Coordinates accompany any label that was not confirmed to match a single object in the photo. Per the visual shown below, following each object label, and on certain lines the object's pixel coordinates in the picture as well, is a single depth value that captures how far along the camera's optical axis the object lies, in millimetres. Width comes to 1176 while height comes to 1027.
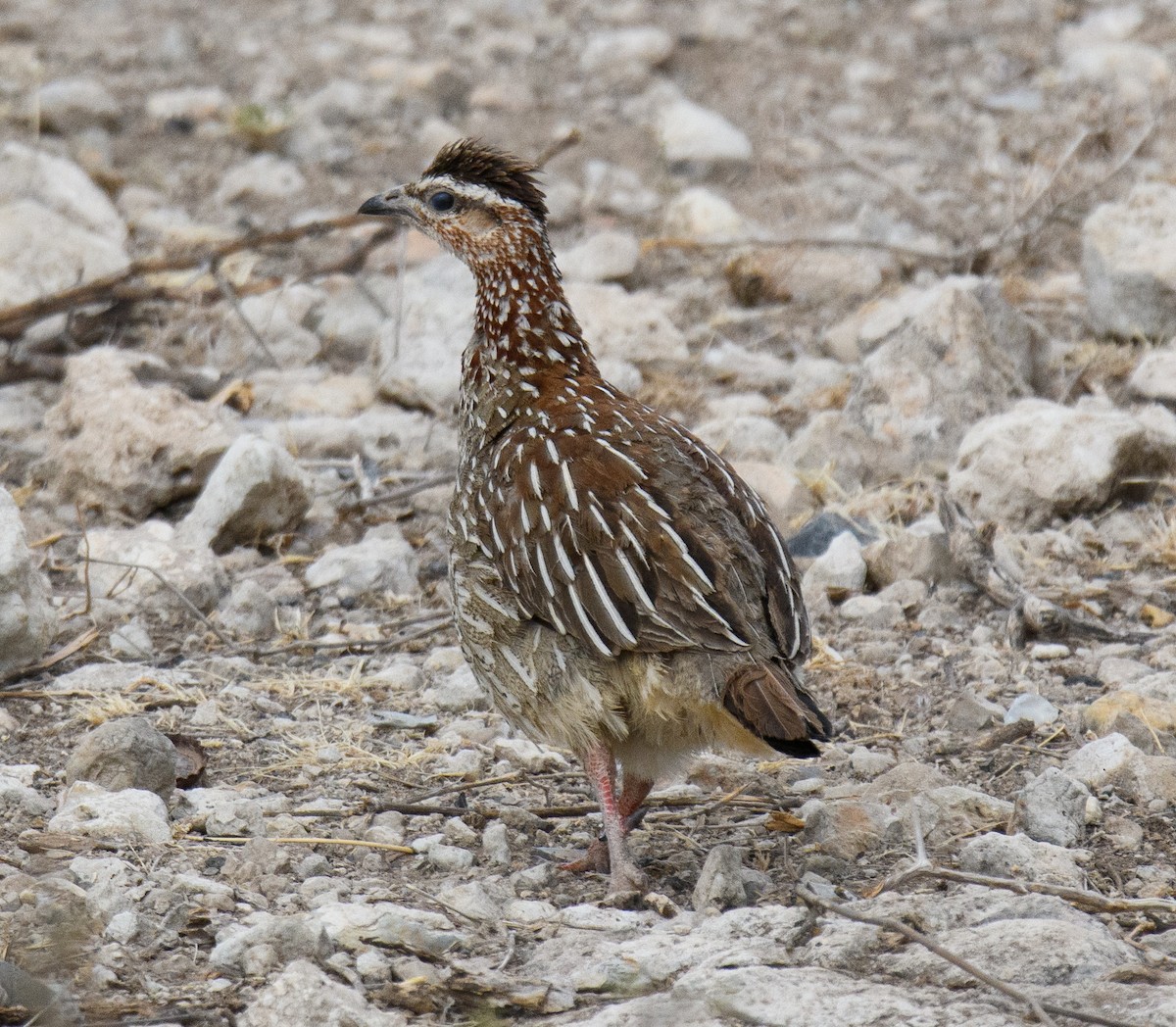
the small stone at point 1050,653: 11773
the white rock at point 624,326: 16703
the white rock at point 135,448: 14250
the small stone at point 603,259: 18562
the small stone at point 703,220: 19703
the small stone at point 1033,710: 10703
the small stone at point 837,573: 12906
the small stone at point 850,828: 9250
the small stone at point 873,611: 12430
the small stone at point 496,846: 9344
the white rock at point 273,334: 17250
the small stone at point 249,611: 12602
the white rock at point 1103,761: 9734
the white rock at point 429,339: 16219
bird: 8711
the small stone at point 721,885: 8625
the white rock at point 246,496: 13562
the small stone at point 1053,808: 9141
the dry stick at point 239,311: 16656
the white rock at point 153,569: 12656
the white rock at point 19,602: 10867
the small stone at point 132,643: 12016
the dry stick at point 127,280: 16078
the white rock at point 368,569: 13289
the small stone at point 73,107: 22172
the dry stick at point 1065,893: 8008
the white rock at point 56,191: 19109
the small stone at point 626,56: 24031
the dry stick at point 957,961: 6715
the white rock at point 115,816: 8945
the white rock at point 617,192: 20750
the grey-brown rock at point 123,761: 9570
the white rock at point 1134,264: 16297
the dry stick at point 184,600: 12375
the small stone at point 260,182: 21031
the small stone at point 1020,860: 8562
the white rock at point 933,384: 14906
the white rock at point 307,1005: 7105
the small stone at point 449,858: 9187
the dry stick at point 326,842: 9203
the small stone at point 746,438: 15023
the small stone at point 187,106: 22906
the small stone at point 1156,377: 15352
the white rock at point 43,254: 17062
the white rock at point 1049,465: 13570
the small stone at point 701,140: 21594
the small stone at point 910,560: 12875
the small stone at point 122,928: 7891
